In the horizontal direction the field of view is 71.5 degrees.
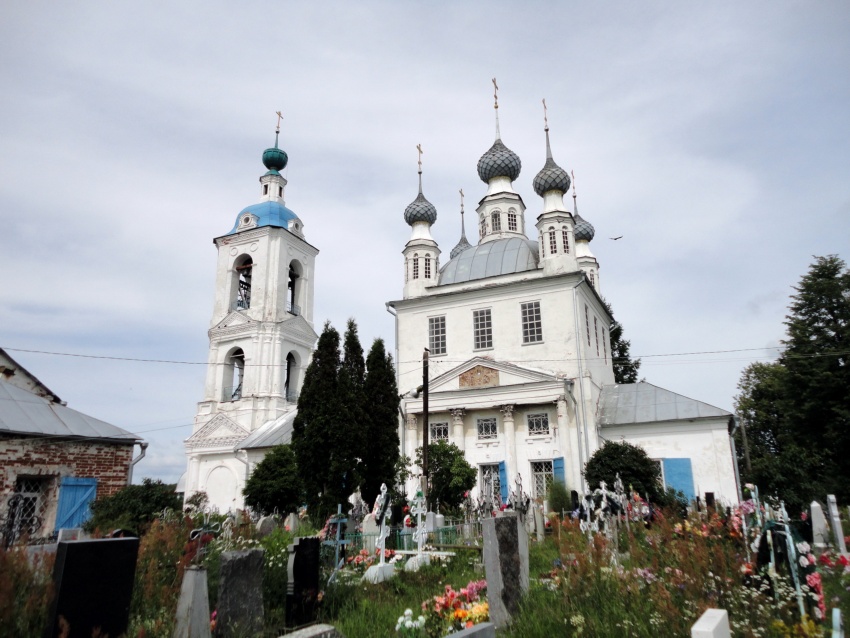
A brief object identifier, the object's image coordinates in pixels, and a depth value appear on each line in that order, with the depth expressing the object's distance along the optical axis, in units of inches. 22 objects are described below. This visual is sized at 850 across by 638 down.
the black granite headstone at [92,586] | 170.9
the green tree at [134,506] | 435.3
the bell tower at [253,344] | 1183.0
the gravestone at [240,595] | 221.1
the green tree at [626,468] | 738.2
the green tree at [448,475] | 762.2
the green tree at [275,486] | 876.6
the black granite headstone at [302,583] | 258.5
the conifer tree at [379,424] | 720.3
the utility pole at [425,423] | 684.6
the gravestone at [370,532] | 462.6
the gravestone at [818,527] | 423.0
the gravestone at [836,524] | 408.8
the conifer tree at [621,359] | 1393.9
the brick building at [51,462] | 423.8
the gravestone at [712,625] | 136.0
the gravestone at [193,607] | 205.8
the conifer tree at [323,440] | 664.4
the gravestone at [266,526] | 432.6
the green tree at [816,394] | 799.1
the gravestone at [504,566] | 245.9
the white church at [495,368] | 840.3
